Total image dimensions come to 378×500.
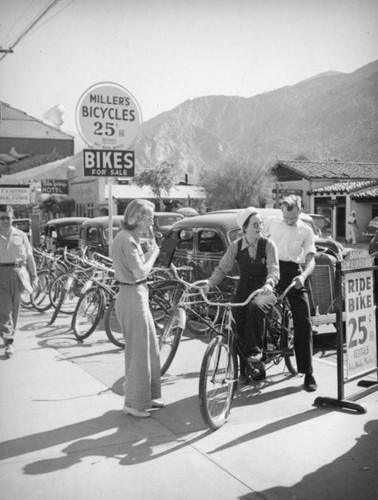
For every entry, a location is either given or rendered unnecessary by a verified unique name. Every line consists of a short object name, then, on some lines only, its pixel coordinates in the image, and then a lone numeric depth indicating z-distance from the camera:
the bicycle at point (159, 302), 7.04
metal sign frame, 4.81
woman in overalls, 5.07
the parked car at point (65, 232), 15.93
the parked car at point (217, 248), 7.09
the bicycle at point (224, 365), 4.21
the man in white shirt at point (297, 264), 5.41
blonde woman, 4.59
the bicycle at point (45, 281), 10.04
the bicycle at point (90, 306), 7.48
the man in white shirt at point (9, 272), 6.85
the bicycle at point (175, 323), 5.08
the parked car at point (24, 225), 16.11
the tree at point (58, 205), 57.44
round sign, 7.56
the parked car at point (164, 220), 15.39
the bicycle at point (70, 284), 8.55
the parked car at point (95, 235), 12.51
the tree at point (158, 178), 54.94
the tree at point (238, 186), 49.22
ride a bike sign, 4.95
